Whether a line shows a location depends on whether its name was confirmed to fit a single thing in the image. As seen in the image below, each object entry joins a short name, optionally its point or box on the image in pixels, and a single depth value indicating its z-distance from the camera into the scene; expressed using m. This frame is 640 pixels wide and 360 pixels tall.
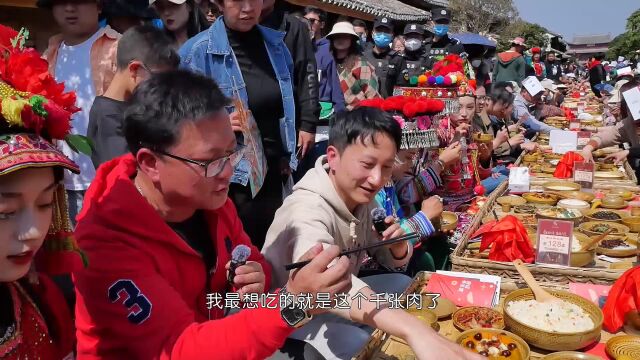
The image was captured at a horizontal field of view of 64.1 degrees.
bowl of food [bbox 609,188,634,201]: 3.59
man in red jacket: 1.33
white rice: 1.86
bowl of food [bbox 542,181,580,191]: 3.81
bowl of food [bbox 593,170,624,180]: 4.27
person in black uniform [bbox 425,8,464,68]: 8.49
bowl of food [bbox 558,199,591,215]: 3.35
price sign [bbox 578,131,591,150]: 5.55
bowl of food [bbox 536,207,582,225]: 2.88
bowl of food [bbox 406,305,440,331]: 1.96
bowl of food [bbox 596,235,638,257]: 2.56
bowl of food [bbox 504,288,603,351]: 1.77
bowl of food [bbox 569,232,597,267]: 2.39
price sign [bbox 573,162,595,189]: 3.96
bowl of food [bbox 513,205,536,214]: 3.28
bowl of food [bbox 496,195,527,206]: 3.42
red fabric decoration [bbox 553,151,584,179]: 4.25
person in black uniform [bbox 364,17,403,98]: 6.86
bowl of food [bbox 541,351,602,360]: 1.67
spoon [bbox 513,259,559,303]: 2.06
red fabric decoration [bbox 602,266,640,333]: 1.91
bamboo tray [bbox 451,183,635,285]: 2.21
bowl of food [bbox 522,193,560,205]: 3.50
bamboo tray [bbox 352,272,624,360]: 1.72
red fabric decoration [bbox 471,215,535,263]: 2.45
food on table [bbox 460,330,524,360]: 1.71
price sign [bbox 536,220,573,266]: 2.35
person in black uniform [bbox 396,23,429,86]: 7.51
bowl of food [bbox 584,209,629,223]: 3.07
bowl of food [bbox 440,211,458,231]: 3.29
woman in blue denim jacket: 2.70
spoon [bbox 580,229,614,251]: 2.42
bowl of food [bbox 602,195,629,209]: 3.40
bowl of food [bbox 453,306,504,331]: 1.96
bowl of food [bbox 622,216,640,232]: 2.94
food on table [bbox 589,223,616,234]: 2.83
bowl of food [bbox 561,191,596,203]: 3.58
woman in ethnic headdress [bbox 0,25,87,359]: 1.10
